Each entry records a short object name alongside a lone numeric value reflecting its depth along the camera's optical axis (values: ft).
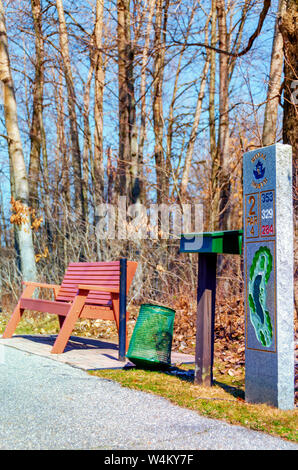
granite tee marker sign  15.10
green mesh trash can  20.12
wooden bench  23.44
